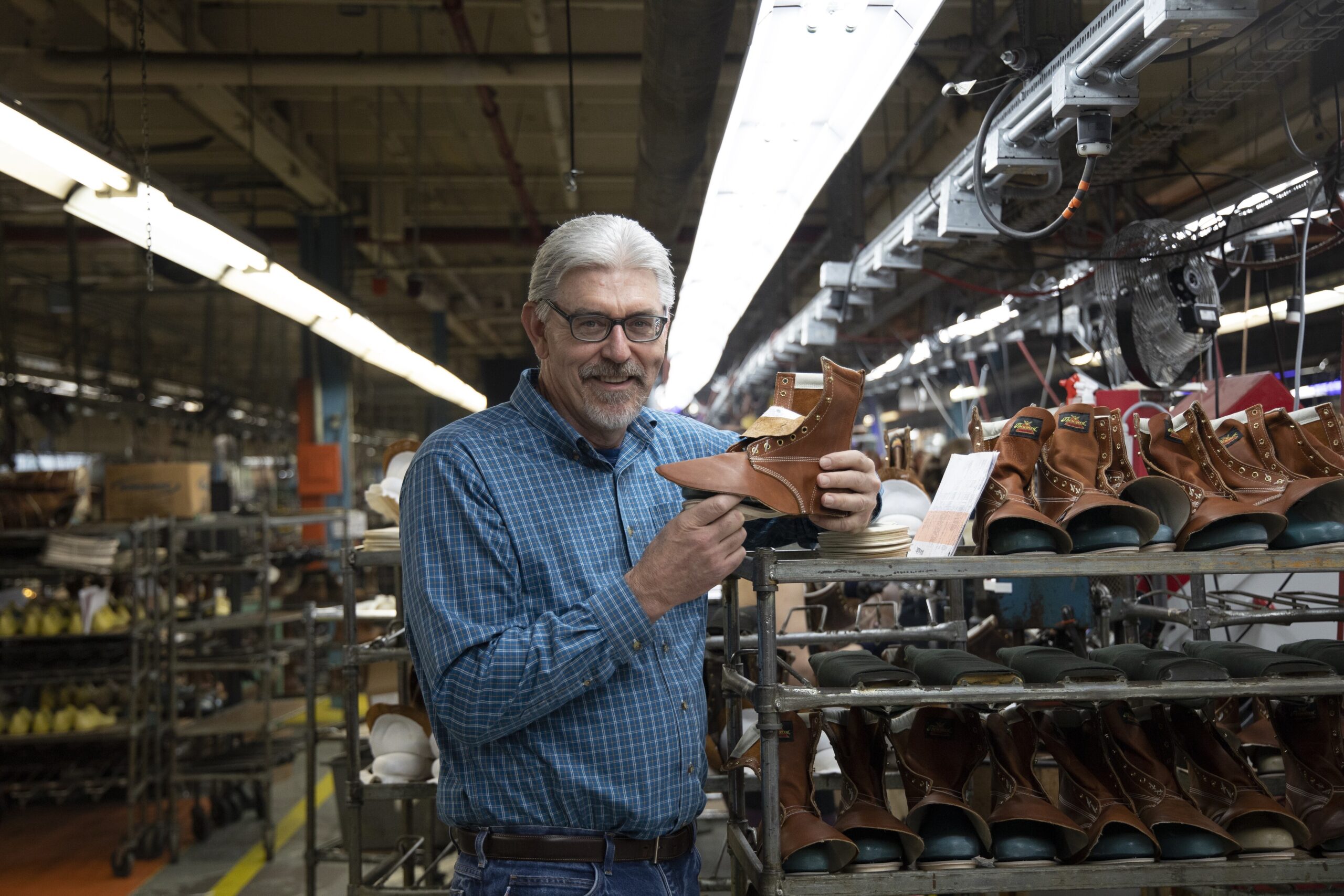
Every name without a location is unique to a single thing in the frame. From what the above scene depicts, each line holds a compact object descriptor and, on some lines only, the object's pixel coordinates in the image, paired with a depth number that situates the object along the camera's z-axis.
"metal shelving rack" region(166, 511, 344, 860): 5.87
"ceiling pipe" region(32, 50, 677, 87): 5.76
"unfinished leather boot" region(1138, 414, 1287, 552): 1.91
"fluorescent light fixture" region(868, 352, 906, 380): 8.80
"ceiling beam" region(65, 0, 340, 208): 5.79
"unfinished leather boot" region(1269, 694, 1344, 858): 2.00
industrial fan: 3.65
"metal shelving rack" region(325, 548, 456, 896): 3.08
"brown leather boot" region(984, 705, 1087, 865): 2.00
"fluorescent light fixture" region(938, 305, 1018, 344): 6.43
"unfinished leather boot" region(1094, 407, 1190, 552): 1.95
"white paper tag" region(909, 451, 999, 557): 1.93
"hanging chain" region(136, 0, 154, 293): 2.92
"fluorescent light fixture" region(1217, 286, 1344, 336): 4.60
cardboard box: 6.20
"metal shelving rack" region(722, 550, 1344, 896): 1.85
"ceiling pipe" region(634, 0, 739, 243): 3.61
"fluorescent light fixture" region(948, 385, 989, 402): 8.11
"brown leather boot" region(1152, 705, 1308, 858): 2.00
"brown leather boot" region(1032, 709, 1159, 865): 2.00
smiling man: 1.57
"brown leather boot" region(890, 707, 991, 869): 2.00
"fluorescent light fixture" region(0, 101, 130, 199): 3.01
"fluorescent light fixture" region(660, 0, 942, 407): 2.62
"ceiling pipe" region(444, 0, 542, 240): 5.62
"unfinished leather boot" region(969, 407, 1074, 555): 1.91
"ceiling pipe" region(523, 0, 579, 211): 5.60
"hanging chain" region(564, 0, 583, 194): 3.28
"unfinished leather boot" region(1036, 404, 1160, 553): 1.90
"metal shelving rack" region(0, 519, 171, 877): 5.70
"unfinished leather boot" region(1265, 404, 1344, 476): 2.02
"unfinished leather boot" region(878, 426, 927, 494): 3.28
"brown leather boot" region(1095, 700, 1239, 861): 1.99
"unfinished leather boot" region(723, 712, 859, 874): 1.97
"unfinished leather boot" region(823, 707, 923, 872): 1.99
